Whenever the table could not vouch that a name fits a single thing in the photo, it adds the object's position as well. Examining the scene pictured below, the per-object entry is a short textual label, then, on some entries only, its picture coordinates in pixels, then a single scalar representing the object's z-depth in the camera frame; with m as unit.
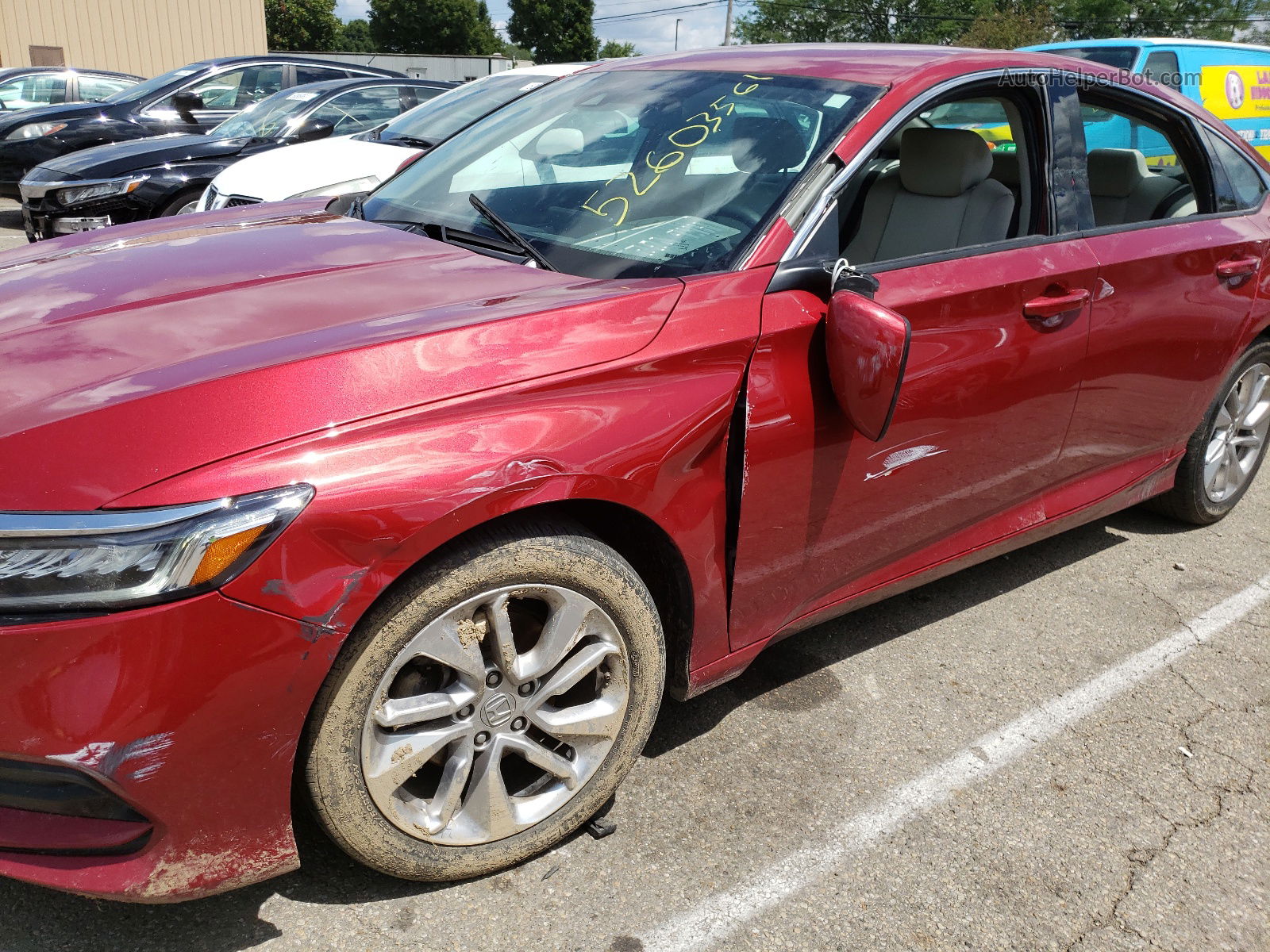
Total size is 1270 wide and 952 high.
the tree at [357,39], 85.56
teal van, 7.94
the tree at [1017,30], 34.75
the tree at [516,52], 77.51
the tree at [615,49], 78.56
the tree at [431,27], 74.69
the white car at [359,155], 6.36
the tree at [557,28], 74.38
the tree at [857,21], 55.94
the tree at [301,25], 64.38
